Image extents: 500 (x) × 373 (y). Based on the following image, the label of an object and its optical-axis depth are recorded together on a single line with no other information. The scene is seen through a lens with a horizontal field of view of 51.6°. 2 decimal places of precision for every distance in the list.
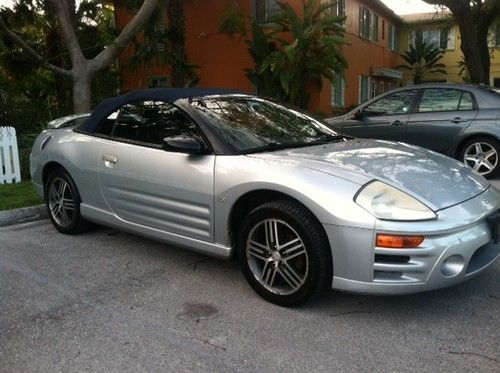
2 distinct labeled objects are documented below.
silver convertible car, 3.03
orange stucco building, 15.51
